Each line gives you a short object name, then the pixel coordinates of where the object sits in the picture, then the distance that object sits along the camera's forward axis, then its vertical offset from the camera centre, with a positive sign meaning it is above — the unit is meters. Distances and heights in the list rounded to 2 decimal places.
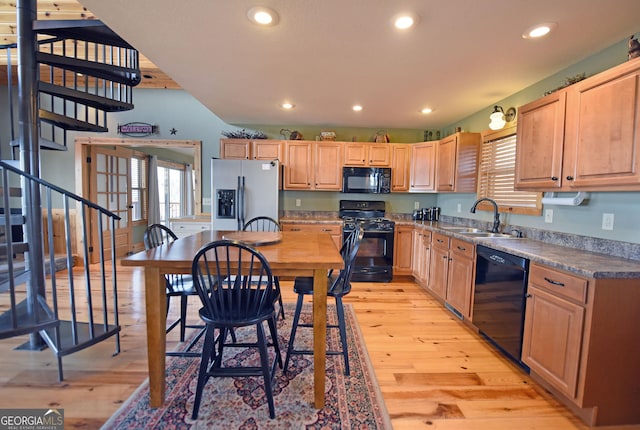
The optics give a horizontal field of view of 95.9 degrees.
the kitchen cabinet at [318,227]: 4.15 -0.42
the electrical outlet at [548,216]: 2.52 -0.10
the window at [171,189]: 7.04 +0.13
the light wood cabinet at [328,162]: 4.39 +0.55
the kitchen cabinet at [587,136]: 1.63 +0.46
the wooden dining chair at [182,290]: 2.09 -0.70
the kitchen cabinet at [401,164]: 4.43 +0.57
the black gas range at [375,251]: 4.10 -0.73
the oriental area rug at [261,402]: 1.58 -1.23
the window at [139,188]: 5.92 +0.11
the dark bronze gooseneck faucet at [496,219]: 3.04 -0.17
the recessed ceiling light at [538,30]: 1.85 +1.15
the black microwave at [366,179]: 4.38 +0.31
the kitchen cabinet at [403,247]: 4.19 -0.67
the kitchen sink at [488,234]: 2.76 -0.32
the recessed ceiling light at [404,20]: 1.77 +1.14
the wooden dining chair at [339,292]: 1.99 -0.65
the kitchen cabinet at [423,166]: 4.14 +0.51
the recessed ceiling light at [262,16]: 1.75 +1.13
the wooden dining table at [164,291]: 1.60 -0.53
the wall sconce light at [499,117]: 3.02 +0.91
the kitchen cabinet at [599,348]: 1.55 -0.79
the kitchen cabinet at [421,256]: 3.69 -0.74
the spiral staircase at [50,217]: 1.90 -0.19
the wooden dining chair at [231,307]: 1.54 -0.63
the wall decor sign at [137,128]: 4.61 +1.04
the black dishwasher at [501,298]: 2.06 -0.75
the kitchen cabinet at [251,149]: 4.34 +0.72
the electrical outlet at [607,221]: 2.02 -0.11
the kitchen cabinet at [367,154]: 4.41 +0.69
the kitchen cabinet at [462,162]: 3.55 +0.50
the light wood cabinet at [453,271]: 2.73 -0.73
